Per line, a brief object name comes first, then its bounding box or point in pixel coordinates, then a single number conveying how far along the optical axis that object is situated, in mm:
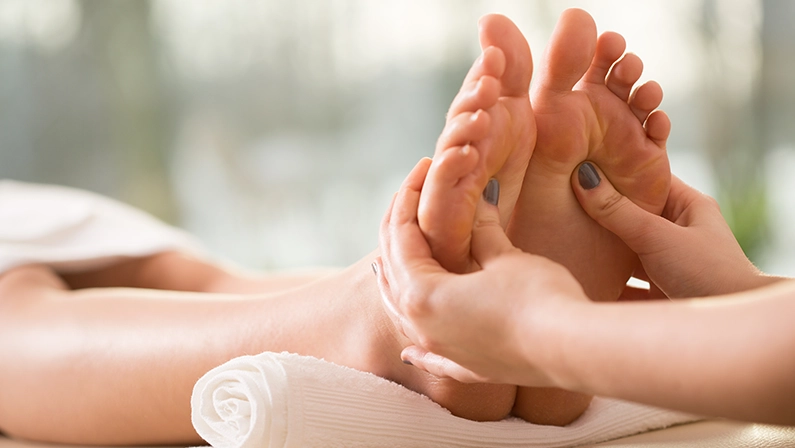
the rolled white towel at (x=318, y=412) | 1011
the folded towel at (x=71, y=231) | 1294
